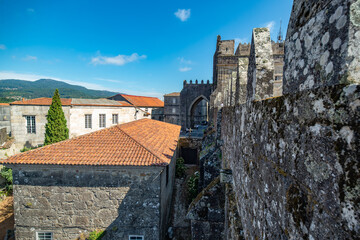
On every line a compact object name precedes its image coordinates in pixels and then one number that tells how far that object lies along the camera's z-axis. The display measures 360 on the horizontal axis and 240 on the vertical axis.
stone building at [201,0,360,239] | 0.76
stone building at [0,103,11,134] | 20.56
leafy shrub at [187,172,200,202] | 11.04
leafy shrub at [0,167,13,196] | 14.37
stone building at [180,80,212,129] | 32.91
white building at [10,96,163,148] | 20.14
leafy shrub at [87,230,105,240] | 6.96
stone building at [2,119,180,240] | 7.06
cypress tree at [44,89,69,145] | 18.50
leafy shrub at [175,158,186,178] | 15.56
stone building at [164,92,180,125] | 35.62
